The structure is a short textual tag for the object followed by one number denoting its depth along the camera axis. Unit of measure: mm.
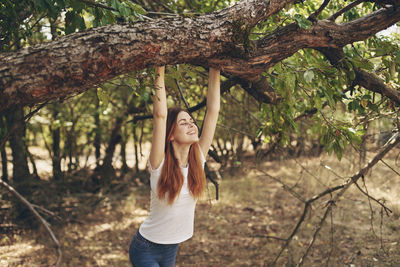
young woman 2395
